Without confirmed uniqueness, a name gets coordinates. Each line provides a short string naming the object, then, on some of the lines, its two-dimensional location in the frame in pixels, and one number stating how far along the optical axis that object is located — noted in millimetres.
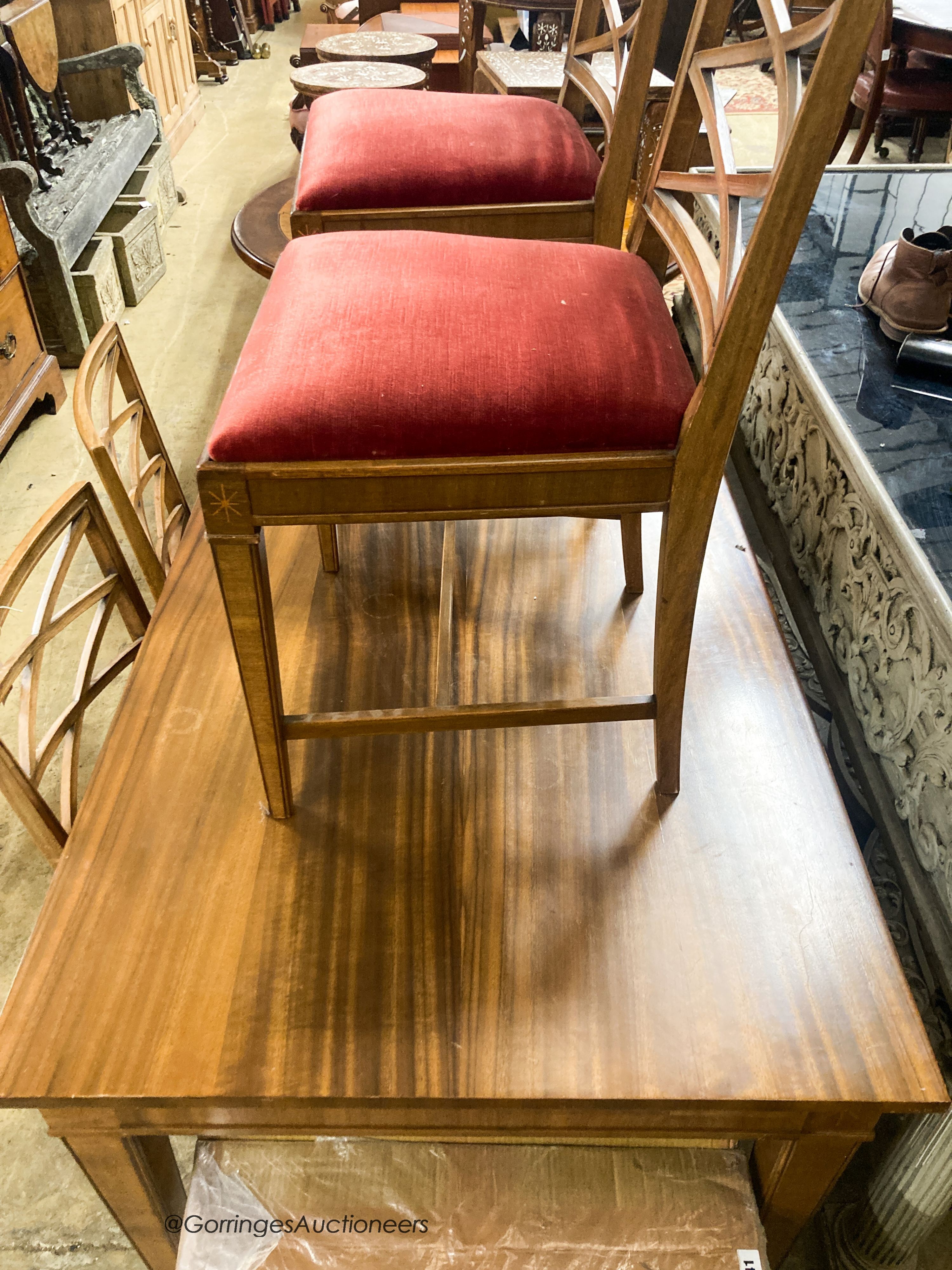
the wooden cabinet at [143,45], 3088
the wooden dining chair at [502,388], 771
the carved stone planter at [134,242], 2787
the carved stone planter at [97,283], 2500
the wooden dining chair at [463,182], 1204
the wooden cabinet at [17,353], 2135
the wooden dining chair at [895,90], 3428
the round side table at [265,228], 2219
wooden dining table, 851
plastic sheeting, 886
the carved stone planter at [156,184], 3076
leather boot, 1439
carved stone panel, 1058
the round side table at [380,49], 3057
